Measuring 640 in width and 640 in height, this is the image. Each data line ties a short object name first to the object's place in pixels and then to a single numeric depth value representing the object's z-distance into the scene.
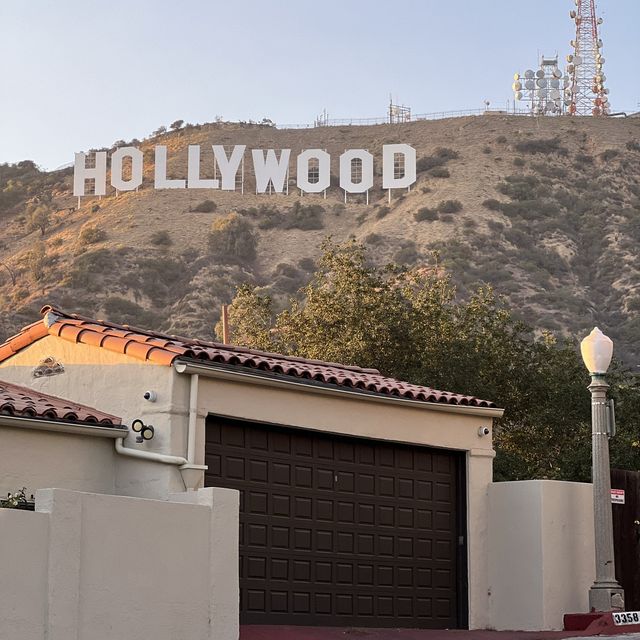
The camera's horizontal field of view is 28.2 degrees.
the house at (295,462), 15.30
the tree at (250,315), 36.44
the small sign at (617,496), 18.31
